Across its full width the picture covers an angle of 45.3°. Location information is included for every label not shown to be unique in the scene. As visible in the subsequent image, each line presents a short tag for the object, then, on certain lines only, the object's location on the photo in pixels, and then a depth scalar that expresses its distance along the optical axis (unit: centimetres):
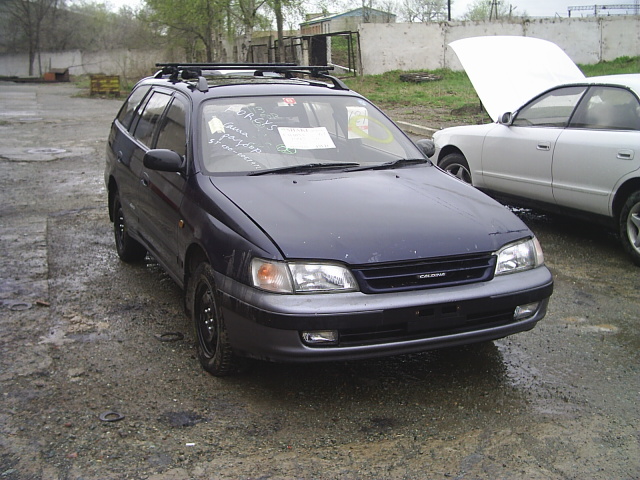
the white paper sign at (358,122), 541
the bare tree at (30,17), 7238
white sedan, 663
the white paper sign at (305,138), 510
